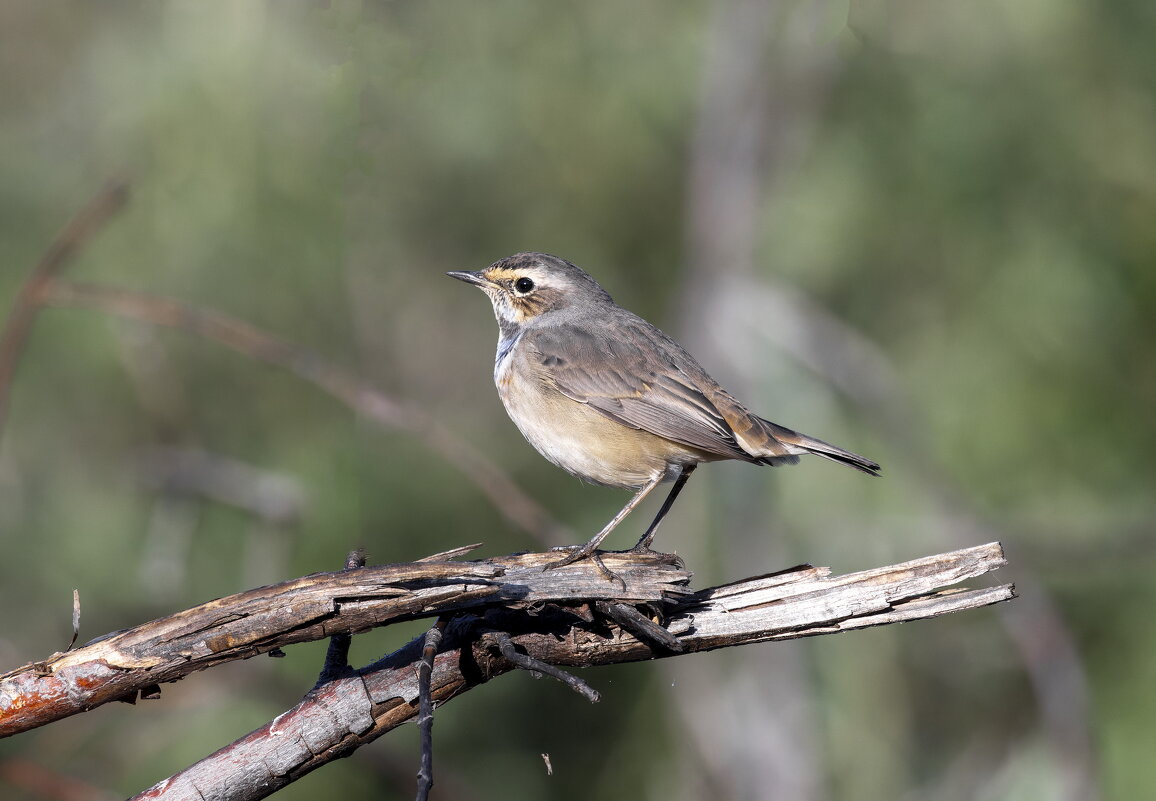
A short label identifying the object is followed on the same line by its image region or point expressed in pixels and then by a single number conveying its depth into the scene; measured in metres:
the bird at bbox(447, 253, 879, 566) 9.56
